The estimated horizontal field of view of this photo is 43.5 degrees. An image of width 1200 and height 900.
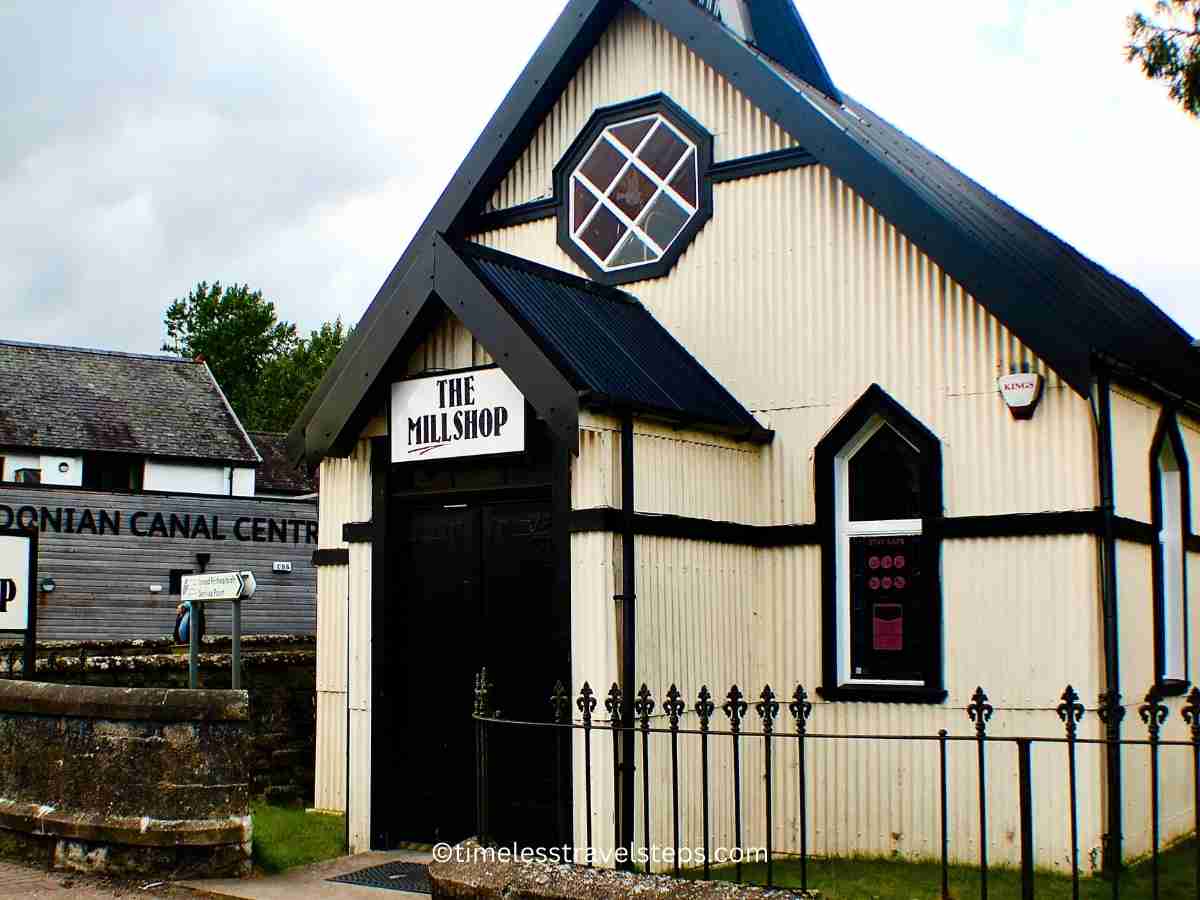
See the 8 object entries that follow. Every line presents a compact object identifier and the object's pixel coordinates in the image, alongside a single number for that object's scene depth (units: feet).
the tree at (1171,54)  41.45
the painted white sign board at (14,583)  43.69
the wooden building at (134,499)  114.52
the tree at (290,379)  297.94
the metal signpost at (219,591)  39.29
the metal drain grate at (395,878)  34.68
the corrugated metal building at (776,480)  36.01
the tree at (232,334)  323.78
